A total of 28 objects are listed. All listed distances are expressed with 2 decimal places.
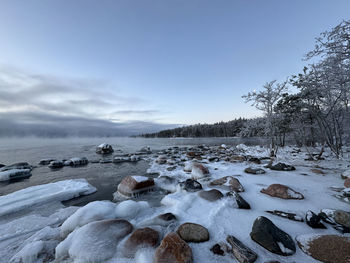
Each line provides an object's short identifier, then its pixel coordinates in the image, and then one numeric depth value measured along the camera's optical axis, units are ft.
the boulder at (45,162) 42.10
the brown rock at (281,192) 12.78
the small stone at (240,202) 12.10
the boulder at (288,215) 9.81
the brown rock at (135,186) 18.38
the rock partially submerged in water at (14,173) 27.48
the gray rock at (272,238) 7.24
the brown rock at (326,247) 6.56
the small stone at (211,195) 14.30
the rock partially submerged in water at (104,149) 66.91
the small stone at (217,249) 7.59
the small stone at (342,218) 8.84
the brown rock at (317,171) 19.57
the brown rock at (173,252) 6.93
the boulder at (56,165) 37.84
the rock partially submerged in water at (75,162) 40.63
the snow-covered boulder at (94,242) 7.85
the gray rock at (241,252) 6.77
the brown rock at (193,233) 8.68
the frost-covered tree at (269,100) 33.86
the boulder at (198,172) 23.06
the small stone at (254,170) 21.30
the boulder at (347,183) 13.91
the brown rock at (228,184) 15.94
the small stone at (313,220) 8.95
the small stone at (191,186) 17.33
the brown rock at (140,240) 8.25
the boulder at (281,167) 21.75
